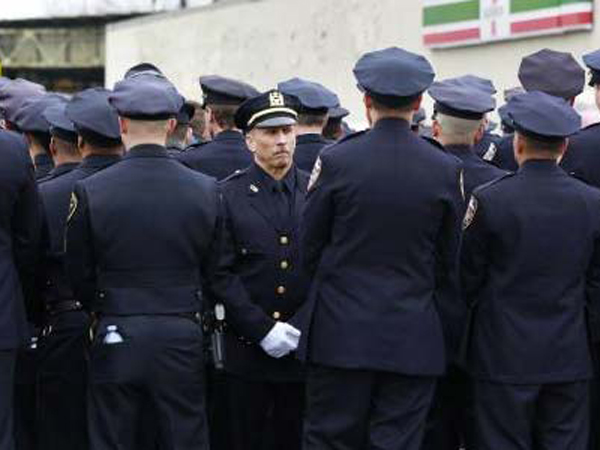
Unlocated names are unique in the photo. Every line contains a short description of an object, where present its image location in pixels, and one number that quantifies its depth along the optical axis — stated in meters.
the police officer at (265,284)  11.19
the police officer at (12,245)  10.42
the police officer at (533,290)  10.29
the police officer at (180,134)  13.84
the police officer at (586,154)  11.39
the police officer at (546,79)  12.73
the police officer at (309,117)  12.87
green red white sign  25.34
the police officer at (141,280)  9.98
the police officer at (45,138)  11.80
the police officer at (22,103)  12.57
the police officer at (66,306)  11.11
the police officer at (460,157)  11.41
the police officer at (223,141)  12.69
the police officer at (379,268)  9.98
